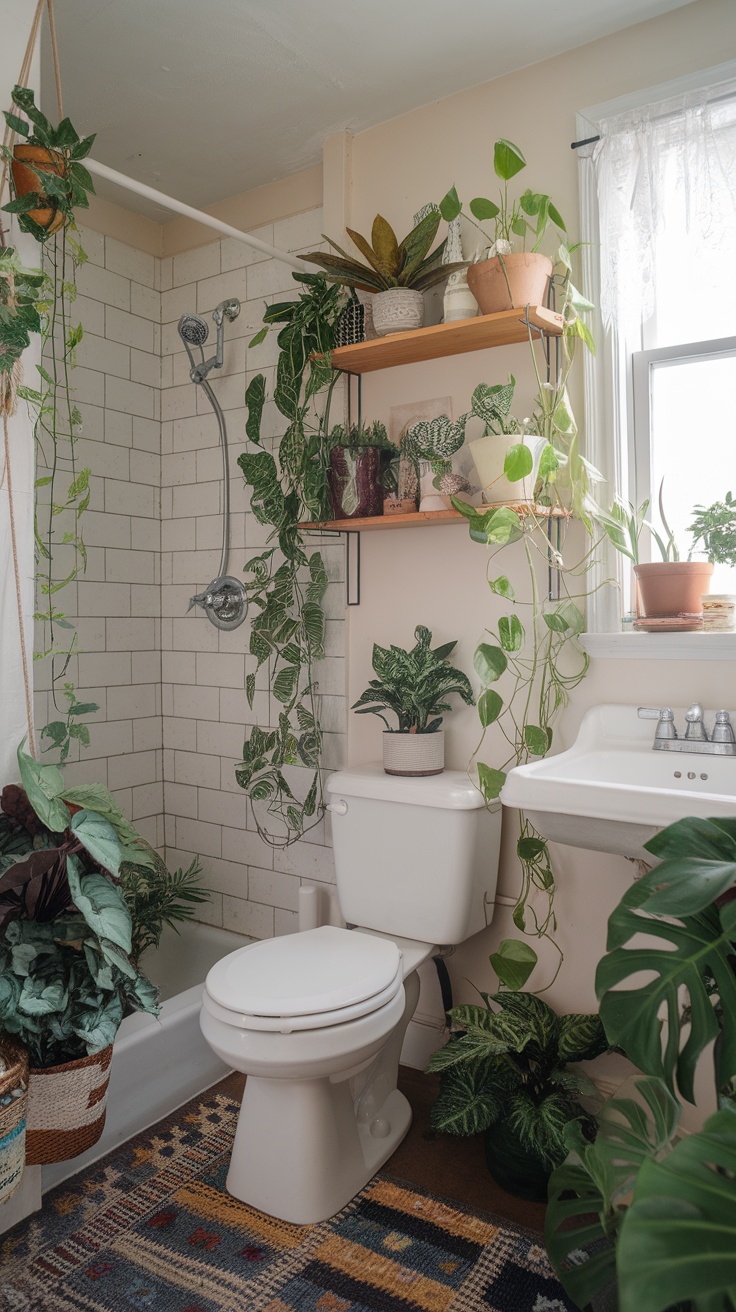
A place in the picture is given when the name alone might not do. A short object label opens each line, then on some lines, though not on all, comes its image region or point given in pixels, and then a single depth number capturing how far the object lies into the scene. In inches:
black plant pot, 68.6
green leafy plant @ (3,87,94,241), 64.1
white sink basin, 57.6
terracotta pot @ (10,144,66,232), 65.0
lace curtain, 72.8
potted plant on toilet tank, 83.8
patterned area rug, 59.9
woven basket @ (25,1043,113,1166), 61.9
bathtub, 77.4
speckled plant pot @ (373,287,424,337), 84.3
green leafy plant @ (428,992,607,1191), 68.9
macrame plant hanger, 66.0
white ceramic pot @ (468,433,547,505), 75.7
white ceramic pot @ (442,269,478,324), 81.4
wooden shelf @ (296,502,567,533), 76.8
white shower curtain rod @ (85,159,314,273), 74.7
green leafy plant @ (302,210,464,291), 82.5
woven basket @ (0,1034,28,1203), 56.6
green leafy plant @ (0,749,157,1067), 60.6
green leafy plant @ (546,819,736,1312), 31.0
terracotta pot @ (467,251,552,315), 75.9
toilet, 64.0
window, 73.3
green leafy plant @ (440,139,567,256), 74.5
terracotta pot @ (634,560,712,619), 72.9
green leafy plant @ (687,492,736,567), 75.6
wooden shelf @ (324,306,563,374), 77.1
